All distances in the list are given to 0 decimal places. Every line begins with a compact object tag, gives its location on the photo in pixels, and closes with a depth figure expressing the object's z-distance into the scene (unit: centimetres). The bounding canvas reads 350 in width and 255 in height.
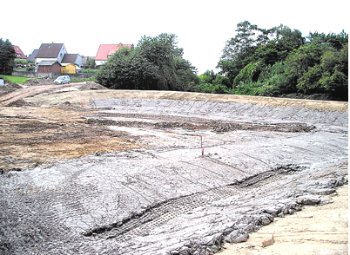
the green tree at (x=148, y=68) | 3625
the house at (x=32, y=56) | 8814
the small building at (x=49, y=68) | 5983
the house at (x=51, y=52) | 7456
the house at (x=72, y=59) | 7844
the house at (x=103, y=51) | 7956
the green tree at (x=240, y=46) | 4225
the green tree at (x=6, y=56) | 4800
